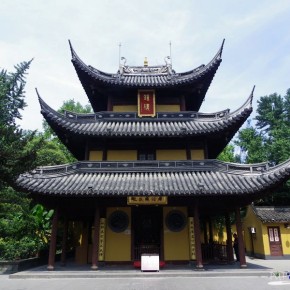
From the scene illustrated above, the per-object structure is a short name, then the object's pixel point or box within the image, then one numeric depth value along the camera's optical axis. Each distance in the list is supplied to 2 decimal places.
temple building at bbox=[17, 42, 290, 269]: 13.74
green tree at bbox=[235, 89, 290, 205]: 33.85
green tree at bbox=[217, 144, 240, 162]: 35.00
